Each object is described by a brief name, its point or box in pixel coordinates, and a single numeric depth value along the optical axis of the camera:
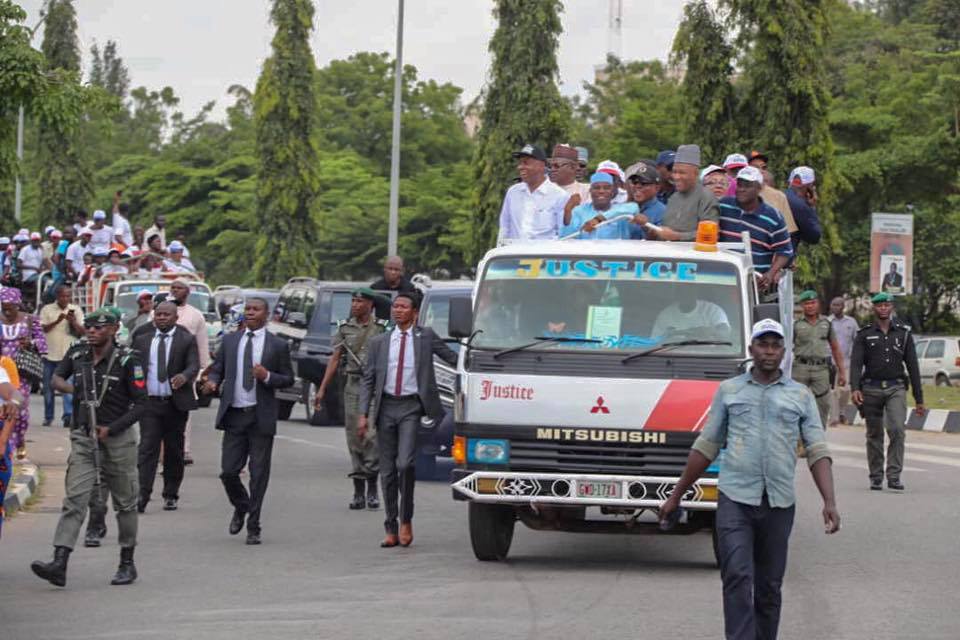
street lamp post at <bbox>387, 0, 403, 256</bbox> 36.16
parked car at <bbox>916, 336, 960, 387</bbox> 44.09
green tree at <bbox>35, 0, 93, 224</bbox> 61.59
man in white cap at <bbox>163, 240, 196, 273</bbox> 32.19
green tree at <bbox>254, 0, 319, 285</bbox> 53.91
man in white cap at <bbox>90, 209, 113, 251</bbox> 33.69
